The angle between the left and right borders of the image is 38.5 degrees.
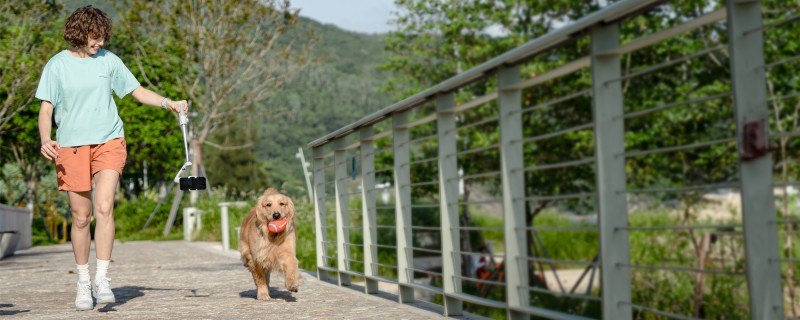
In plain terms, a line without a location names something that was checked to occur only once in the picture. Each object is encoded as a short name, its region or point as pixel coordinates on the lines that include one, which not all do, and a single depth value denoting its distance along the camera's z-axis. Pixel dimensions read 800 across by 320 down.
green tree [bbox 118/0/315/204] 30.64
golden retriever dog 7.50
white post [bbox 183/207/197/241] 25.05
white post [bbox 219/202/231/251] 17.67
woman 6.66
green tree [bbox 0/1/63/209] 21.44
